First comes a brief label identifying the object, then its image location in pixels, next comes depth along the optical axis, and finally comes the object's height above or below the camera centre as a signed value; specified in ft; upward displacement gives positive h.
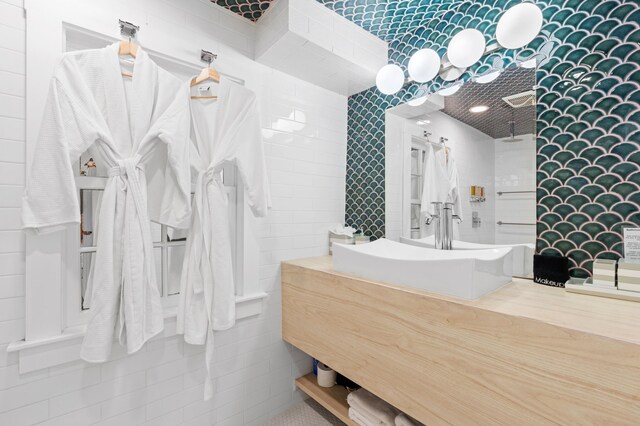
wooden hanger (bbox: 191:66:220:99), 4.94 +2.30
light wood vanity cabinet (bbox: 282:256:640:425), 2.49 -1.49
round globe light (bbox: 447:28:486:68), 4.90 +2.86
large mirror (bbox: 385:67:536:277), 4.59 +0.91
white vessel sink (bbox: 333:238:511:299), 3.51 -0.75
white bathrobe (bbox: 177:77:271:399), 4.73 +0.20
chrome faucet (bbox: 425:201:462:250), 5.16 -0.20
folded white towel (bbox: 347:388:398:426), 4.98 -3.42
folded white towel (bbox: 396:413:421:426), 4.59 -3.29
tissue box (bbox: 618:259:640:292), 3.33 -0.69
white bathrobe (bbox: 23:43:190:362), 3.60 +0.55
